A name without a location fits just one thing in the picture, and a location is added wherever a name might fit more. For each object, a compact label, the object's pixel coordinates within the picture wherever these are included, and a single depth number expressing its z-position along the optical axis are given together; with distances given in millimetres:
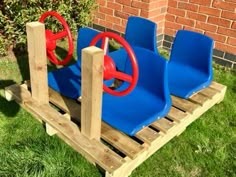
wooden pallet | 1772
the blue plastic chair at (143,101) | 1910
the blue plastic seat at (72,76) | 2255
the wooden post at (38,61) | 1944
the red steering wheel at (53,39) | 1974
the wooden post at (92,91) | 1597
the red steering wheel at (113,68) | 1611
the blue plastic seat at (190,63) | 2344
